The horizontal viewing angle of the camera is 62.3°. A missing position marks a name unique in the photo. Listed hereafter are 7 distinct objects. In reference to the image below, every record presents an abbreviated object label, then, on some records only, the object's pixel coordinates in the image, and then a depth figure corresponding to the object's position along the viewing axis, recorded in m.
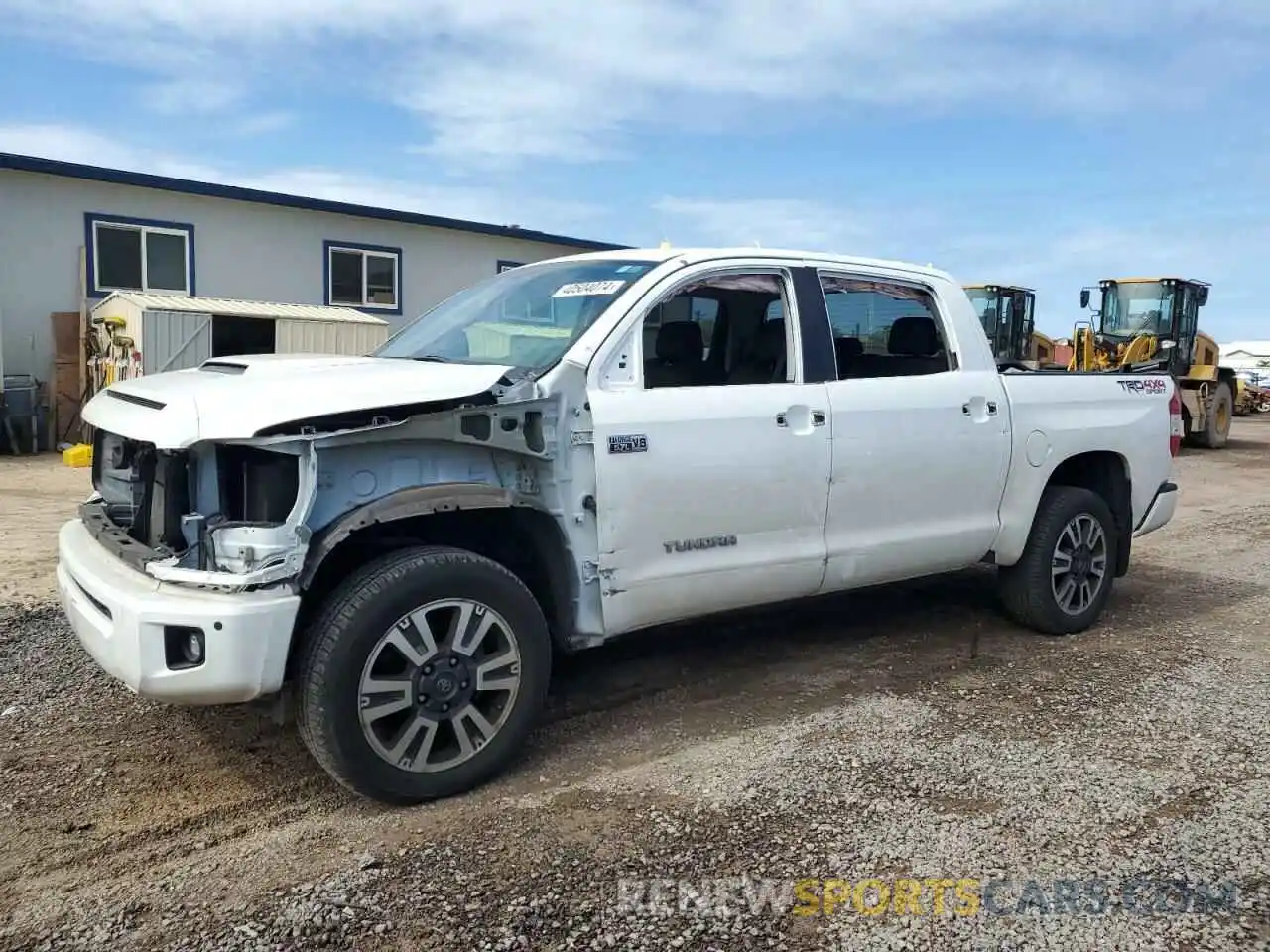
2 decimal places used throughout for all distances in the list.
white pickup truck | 3.25
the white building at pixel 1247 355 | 57.98
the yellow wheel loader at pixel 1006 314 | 20.45
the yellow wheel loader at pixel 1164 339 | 19.14
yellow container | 12.54
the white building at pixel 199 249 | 14.98
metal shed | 13.92
